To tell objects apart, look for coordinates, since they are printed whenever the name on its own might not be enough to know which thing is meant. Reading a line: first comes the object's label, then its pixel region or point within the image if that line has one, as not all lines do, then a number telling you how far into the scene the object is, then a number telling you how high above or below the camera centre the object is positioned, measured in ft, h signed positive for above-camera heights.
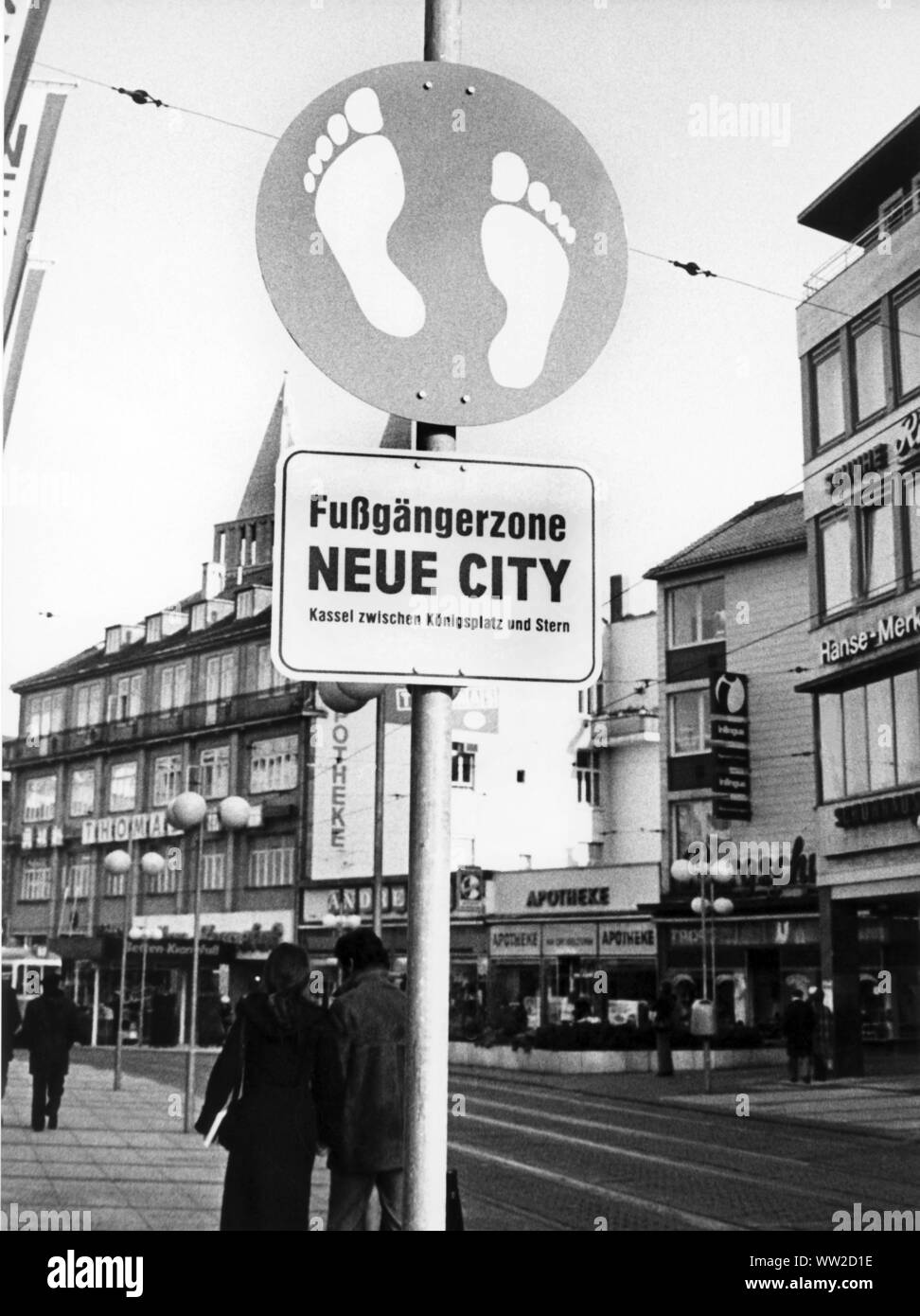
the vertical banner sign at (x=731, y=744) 93.09 +13.37
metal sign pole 6.24 +0.01
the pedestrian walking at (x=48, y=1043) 38.40 -1.95
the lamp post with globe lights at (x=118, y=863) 51.16 +3.32
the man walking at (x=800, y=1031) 60.95 -2.26
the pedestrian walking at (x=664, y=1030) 69.54 -2.61
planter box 70.79 -4.05
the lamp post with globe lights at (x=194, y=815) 38.01 +3.62
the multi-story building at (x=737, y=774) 87.61 +11.76
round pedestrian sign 7.03 +3.24
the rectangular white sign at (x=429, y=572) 6.63 +1.64
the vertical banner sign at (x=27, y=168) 16.05 +8.20
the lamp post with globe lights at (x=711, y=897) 92.27 +4.64
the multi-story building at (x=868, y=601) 51.08 +14.03
